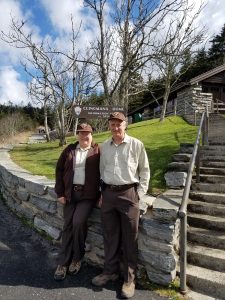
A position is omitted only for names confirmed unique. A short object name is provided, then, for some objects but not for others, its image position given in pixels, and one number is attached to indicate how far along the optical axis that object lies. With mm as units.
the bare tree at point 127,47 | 6499
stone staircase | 2391
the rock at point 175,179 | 3485
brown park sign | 4446
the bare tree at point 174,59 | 11191
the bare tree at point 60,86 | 10176
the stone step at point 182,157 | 4158
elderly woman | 2672
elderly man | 2442
